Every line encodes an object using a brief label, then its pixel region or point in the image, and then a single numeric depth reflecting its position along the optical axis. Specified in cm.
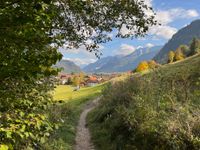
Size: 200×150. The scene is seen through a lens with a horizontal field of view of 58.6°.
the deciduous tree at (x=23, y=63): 264
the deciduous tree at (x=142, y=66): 5065
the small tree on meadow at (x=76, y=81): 7714
